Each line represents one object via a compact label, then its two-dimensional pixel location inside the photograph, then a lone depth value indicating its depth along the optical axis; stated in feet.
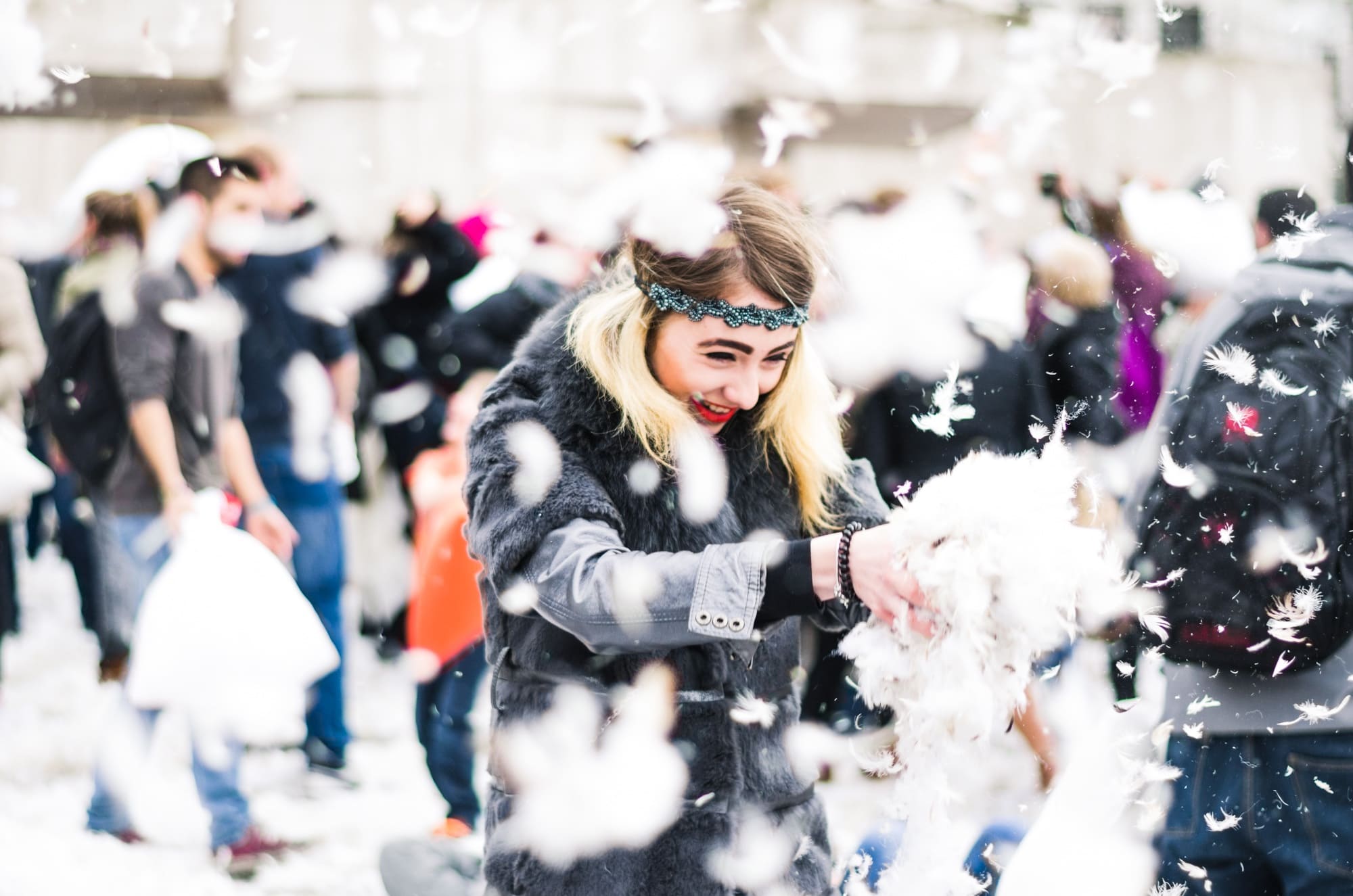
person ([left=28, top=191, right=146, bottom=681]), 14.94
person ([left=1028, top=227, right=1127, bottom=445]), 14.23
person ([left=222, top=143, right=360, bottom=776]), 15.64
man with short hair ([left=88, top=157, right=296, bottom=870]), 13.70
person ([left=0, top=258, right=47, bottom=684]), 16.58
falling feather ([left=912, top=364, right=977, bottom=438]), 14.37
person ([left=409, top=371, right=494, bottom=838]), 13.48
